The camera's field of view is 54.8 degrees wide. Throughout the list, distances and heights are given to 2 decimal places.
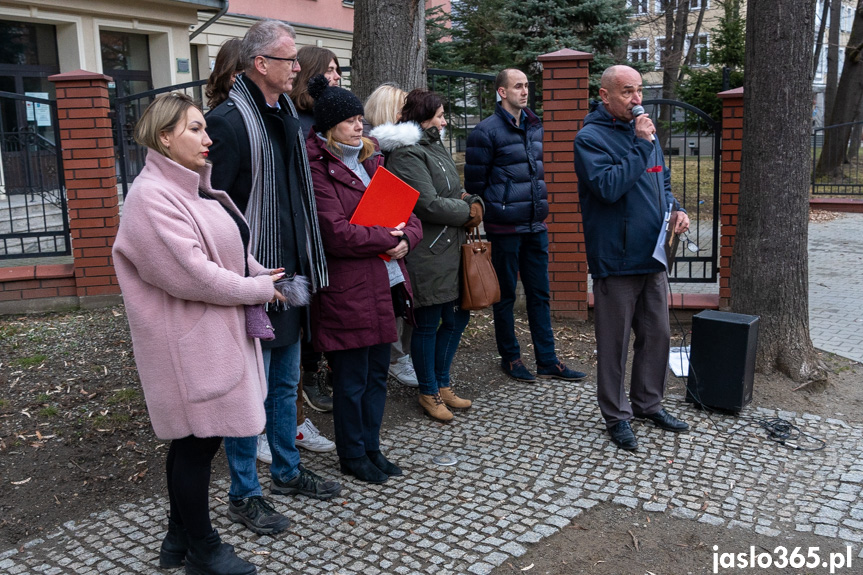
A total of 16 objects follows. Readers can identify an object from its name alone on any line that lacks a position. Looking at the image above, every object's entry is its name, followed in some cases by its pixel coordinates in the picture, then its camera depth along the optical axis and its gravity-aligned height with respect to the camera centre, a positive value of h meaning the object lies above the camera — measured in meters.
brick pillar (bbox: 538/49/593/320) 6.88 -0.09
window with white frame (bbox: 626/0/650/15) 23.01 +4.62
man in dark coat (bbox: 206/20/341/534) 3.46 -0.04
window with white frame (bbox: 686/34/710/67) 21.19 +2.79
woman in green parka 4.55 -0.28
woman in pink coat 2.80 -0.44
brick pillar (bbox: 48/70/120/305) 6.94 +0.01
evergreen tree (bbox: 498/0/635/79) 15.30 +2.53
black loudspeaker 4.96 -1.20
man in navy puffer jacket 5.40 -0.17
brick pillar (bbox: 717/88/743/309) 6.79 -0.14
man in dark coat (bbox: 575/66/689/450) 4.43 -0.35
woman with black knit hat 3.84 -0.49
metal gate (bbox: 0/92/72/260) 7.30 -0.10
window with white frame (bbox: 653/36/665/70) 23.39 +3.17
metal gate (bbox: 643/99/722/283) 6.99 -0.20
